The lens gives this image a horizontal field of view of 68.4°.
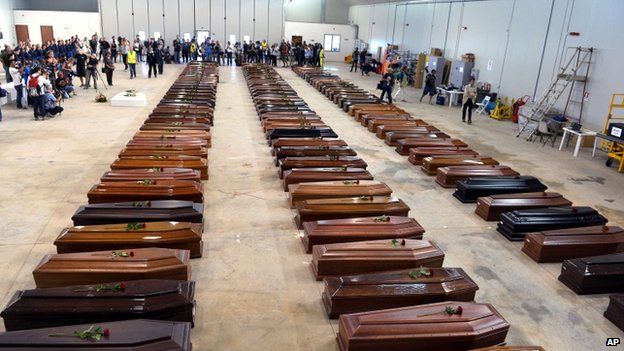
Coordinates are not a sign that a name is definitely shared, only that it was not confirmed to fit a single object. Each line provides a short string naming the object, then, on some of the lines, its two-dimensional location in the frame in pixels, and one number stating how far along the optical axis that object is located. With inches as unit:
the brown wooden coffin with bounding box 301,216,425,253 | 220.1
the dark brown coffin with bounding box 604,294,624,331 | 181.3
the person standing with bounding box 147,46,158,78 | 823.4
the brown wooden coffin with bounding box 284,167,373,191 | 297.9
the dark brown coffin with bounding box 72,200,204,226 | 222.5
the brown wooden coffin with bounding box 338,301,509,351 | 147.5
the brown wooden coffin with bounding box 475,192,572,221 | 275.7
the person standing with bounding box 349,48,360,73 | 1091.8
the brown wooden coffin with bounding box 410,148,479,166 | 376.8
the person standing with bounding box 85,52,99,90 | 663.1
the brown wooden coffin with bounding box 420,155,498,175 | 354.3
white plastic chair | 647.8
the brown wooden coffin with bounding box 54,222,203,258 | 199.8
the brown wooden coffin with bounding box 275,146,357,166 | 351.3
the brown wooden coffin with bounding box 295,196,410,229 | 246.2
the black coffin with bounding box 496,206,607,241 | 252.8
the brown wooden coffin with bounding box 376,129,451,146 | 430.9
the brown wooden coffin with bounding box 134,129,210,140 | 366.9
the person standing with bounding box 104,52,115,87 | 687.8
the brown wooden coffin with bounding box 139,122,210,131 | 397.8
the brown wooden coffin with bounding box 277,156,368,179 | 320.8
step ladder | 494.3
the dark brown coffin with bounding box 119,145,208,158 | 320.5
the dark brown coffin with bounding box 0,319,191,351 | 130.7
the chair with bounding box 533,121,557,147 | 479.5
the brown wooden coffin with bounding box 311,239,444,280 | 198.4
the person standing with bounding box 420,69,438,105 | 684.7
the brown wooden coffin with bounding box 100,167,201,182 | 269.6
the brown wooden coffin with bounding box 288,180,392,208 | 268.8
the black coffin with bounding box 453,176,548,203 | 301.9
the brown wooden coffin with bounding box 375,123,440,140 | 449.7
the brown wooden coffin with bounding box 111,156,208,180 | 295.9
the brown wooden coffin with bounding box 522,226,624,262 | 229.8
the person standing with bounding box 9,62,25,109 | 517.6
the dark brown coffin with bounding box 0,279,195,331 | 150.8
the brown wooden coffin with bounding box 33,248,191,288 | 176.2
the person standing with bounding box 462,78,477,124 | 545.0
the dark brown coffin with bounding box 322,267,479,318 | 171.0
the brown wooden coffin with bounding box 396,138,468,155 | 403.7
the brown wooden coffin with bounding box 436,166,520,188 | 328.5
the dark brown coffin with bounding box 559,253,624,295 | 202.5
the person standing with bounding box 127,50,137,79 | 807.7
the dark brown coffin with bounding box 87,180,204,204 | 250.5
